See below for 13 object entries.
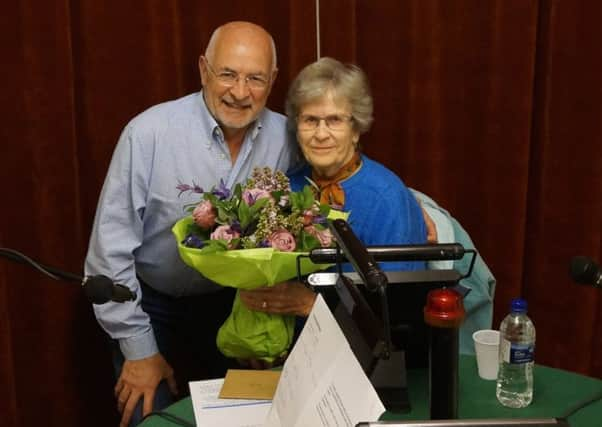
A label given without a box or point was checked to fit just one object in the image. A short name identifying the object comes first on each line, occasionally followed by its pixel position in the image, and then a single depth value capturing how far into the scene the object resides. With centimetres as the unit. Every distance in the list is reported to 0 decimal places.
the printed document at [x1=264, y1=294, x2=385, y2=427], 97
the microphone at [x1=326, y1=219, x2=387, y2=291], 100
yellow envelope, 148
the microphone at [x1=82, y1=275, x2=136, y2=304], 108
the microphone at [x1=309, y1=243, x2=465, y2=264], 127
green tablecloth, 140
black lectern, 111
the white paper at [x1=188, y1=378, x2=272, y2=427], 139
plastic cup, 154
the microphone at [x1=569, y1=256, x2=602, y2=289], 113
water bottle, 141
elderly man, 194
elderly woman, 190
